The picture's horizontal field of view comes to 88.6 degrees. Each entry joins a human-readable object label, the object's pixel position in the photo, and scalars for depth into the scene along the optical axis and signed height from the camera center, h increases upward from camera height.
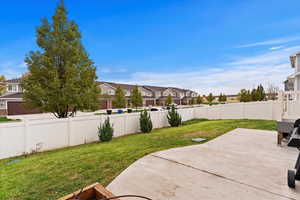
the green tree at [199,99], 42.12 +0.25
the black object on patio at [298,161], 2.10 -0.95
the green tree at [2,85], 20.71 +2.49
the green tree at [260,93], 24.47 +1.11
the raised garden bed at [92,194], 1.34 -0.84
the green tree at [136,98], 28.14 +0.54
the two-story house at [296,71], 14.04 +2.69
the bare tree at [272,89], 31.35 +2.27
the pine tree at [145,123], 8.89 -1.29
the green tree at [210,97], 42.78 +0.93
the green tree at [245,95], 25.87 +0.85
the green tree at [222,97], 42.03 +0.75
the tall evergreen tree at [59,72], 7.17 +1.46
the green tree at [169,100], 36.88 +0.16
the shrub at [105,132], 7.00 -1.41
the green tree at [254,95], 24.52 +0.81
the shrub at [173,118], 10.76 -1.22
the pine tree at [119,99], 26.55 +0.36
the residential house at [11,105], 21.20 -0.42
